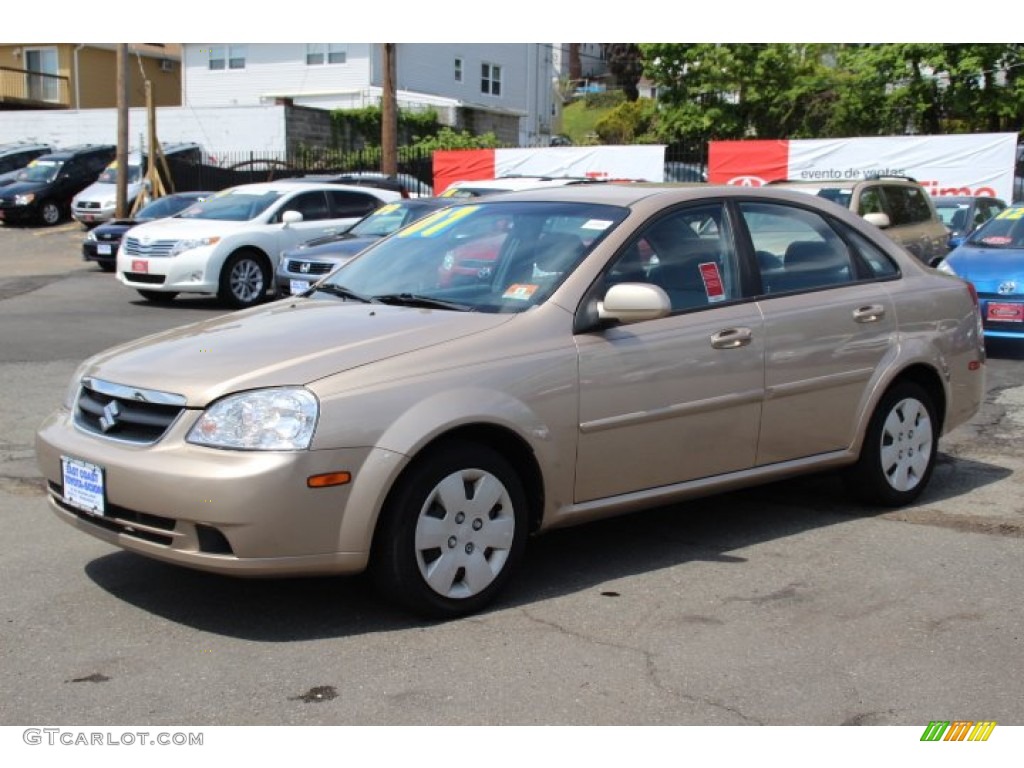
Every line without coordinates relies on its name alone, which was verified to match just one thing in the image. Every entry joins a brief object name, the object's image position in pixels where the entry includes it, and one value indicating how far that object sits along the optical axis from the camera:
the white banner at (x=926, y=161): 21.41
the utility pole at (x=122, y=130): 25.79
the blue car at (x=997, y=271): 11.35
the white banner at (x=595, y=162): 24.84
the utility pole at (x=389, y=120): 27.30
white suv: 15.57
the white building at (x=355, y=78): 42.47
